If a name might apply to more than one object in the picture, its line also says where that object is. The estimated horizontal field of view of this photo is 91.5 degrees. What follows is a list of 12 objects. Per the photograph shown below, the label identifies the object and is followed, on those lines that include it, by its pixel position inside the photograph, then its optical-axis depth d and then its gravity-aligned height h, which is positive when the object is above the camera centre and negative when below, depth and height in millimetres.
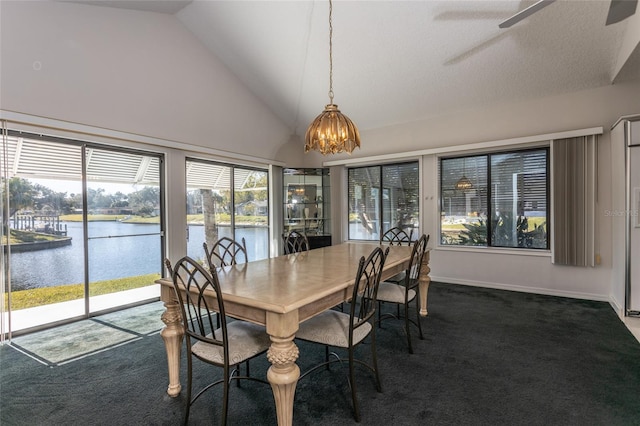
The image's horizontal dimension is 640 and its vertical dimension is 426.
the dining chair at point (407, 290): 2643 -741
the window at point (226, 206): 4711 +103
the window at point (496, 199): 4406 +151
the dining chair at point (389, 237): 5452 -472
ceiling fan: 2033 +1357
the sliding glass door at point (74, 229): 3038 -172
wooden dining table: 1522 -460
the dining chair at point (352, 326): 1846 -748
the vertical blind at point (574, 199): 3873 +118
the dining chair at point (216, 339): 1589 -752
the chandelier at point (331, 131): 2738 +713
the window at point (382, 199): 5410 +209
